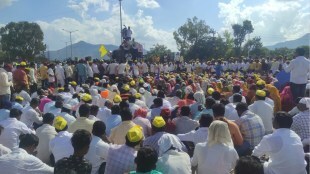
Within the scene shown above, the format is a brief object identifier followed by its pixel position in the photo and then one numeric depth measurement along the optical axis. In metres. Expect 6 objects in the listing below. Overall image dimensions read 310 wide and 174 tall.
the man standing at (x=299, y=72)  9.27
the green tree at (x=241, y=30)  61.44
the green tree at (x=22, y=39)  63.12
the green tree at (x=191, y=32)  60.28
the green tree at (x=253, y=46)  58.08
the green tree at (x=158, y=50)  63.97
